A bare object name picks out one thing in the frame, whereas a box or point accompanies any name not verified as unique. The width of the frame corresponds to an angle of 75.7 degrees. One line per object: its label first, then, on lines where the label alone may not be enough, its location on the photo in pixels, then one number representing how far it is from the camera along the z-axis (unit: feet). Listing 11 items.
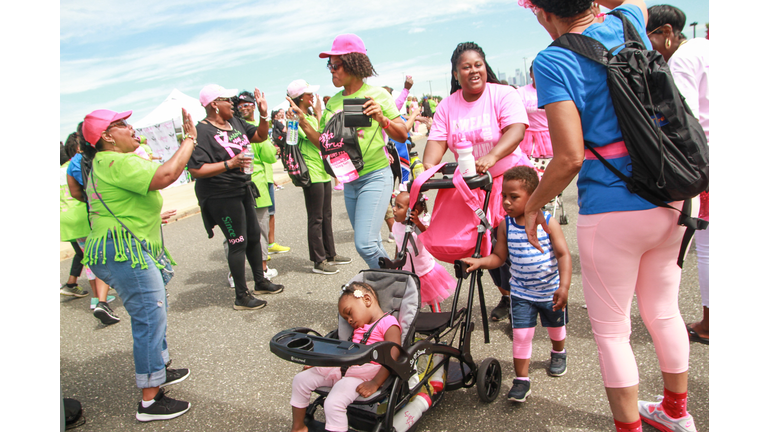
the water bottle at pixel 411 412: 8.02
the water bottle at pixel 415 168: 24.90
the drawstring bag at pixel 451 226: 9.94
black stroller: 7.33
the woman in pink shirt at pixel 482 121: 10.87
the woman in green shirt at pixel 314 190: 18.65
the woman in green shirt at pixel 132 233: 9.92
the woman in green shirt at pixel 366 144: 13.03
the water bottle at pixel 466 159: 9.46
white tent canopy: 56.70
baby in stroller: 7.82
